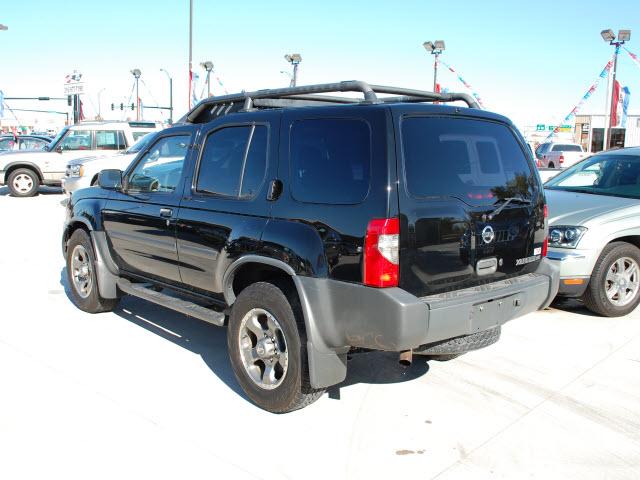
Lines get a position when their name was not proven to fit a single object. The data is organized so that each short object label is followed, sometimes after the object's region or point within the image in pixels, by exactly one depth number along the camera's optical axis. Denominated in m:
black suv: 3.39
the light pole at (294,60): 27.52
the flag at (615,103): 23.20
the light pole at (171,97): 51.59
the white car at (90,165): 13.97
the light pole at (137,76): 44.50
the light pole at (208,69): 32.35
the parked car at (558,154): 26.83
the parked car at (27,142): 19.45
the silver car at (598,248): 5.72
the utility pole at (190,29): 26.98
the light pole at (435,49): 25.04
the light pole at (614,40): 21.45
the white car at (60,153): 17.02
